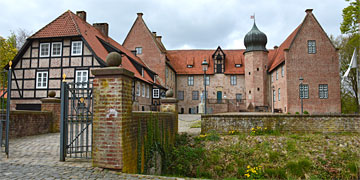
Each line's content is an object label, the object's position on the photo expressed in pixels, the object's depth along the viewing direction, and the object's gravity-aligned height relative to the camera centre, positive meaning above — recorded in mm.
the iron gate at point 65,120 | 5844 -347
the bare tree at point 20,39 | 34188 +8183
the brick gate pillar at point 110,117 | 5168 -255
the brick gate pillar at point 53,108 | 12062 -188
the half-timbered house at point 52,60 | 18984 +3123
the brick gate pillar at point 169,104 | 11250 +0
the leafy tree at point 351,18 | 24500 +7965
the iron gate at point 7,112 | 6211 -204
